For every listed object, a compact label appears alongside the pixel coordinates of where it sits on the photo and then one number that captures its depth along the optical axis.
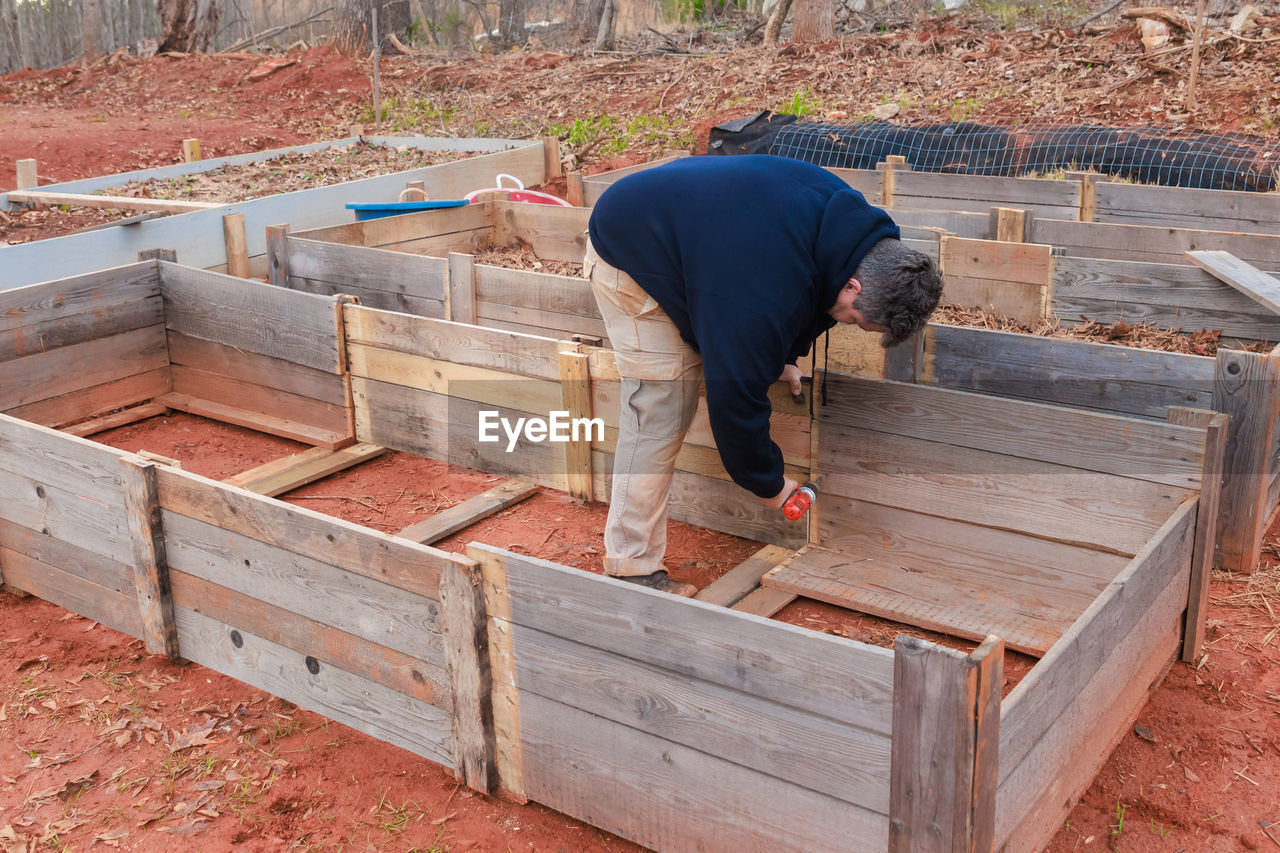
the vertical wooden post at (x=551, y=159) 12.98
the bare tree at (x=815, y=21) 17.38
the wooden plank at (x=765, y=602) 4.34
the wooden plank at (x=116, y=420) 6.43
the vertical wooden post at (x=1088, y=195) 8.59
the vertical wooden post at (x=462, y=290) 7.03
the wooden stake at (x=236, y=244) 8.42
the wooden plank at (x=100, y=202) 9.33
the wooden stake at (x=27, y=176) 10.90
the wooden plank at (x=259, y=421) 6.30
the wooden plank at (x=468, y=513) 5.11
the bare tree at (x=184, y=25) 21.72
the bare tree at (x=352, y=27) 20.45
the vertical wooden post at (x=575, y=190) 10.43
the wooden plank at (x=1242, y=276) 5.84
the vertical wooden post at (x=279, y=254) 7.60
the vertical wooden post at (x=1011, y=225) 7.40
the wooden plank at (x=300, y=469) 5.70
